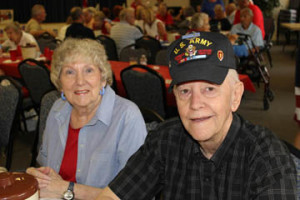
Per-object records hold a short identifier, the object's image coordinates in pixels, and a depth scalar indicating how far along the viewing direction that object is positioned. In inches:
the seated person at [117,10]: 458.1
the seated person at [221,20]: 358.9
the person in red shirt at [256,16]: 272.1
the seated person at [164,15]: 446.0
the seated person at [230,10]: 389.5
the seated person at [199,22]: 225.1
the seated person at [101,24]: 350.6
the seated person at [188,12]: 418.6
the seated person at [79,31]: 218.7
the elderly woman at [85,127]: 74.7
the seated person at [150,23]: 323.9
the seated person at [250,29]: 262.4
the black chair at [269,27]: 334.3
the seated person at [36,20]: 326.0
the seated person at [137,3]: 480.8
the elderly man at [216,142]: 46.4
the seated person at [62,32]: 302.0
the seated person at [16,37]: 247.6
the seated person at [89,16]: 347.3
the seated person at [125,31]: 275.1
